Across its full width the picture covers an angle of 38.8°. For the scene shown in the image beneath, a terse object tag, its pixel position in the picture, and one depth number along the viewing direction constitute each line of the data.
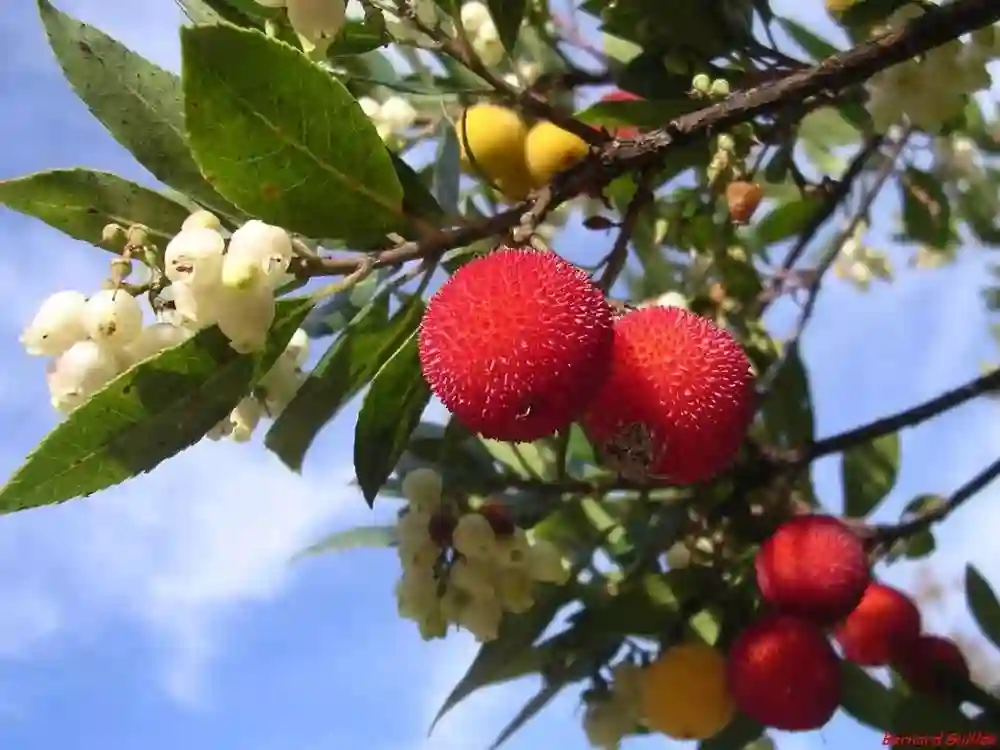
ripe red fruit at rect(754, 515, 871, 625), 0.22
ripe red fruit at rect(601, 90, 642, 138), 0.24
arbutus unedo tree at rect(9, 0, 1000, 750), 0.16
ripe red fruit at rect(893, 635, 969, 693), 0.25
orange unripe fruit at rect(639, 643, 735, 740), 0.24
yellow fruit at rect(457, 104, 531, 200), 0.23
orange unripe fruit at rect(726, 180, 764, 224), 0.24
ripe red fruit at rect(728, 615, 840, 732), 0.22
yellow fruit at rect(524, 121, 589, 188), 0.22
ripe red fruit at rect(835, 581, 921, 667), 0.25
